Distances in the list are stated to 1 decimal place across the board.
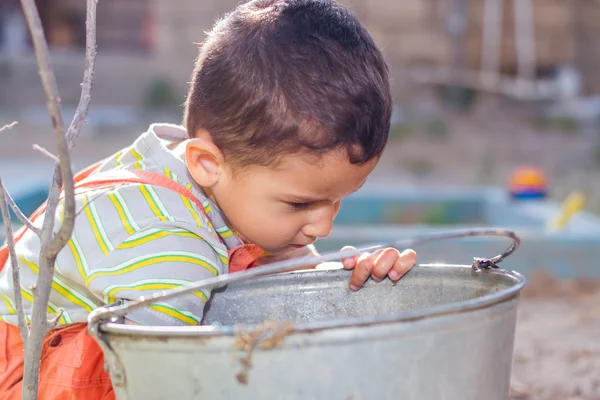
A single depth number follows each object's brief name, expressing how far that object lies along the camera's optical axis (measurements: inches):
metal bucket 41.2
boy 47.9
